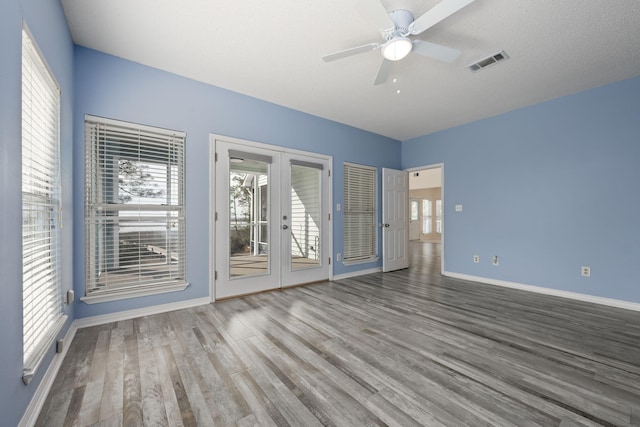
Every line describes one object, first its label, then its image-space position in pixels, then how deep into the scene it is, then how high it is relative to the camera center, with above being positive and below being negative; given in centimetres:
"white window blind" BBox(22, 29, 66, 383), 146 +4
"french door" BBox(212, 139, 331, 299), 340 -4
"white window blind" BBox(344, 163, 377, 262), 481 +4
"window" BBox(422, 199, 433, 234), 1318 -10
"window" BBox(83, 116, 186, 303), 263 +6
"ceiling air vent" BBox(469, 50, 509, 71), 270 +166
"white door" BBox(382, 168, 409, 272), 521 -11
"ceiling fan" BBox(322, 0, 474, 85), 184 +147
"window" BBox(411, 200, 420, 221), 1263 +21
